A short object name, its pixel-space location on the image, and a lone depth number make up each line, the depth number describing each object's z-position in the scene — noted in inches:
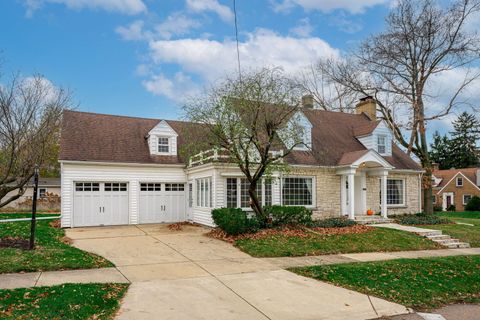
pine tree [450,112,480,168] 2687.5
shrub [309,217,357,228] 690.8
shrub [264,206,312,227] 649.0
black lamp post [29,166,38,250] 439.2
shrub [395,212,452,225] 804.6
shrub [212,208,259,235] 586.2
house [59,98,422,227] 759.7
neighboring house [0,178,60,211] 1343.5
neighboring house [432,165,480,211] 1941.4
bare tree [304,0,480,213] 884.6
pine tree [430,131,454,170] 2780.5
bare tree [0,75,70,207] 468.4
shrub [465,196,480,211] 1749.5
